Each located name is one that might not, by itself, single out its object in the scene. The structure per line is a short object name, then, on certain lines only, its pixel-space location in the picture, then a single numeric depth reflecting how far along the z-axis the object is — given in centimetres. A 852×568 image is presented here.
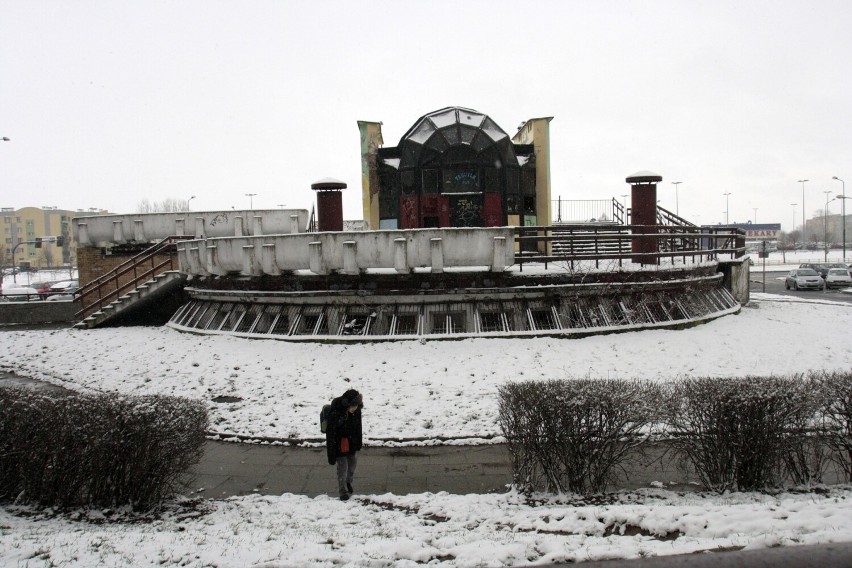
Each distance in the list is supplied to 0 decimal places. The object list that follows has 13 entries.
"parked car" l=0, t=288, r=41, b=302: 2575
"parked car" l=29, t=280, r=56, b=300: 4095
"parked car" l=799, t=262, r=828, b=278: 3977
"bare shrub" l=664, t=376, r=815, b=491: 579
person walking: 646
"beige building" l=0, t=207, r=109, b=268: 10981
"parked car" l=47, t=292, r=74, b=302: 2608
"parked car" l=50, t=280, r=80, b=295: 4253
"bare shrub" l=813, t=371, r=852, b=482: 601
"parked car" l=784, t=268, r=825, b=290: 3372
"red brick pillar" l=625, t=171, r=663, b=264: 1720
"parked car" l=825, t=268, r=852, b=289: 3406
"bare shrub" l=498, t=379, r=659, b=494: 598
